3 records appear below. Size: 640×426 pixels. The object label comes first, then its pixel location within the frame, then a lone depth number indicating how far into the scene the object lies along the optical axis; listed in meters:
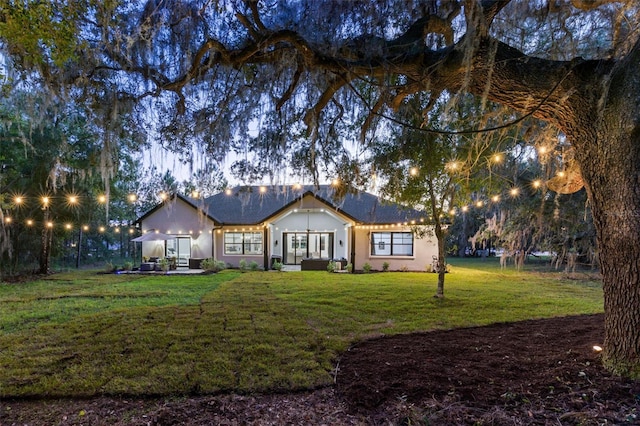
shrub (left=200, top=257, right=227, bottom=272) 15.80
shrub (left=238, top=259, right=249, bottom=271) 16.16
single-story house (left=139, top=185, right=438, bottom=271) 16.16
